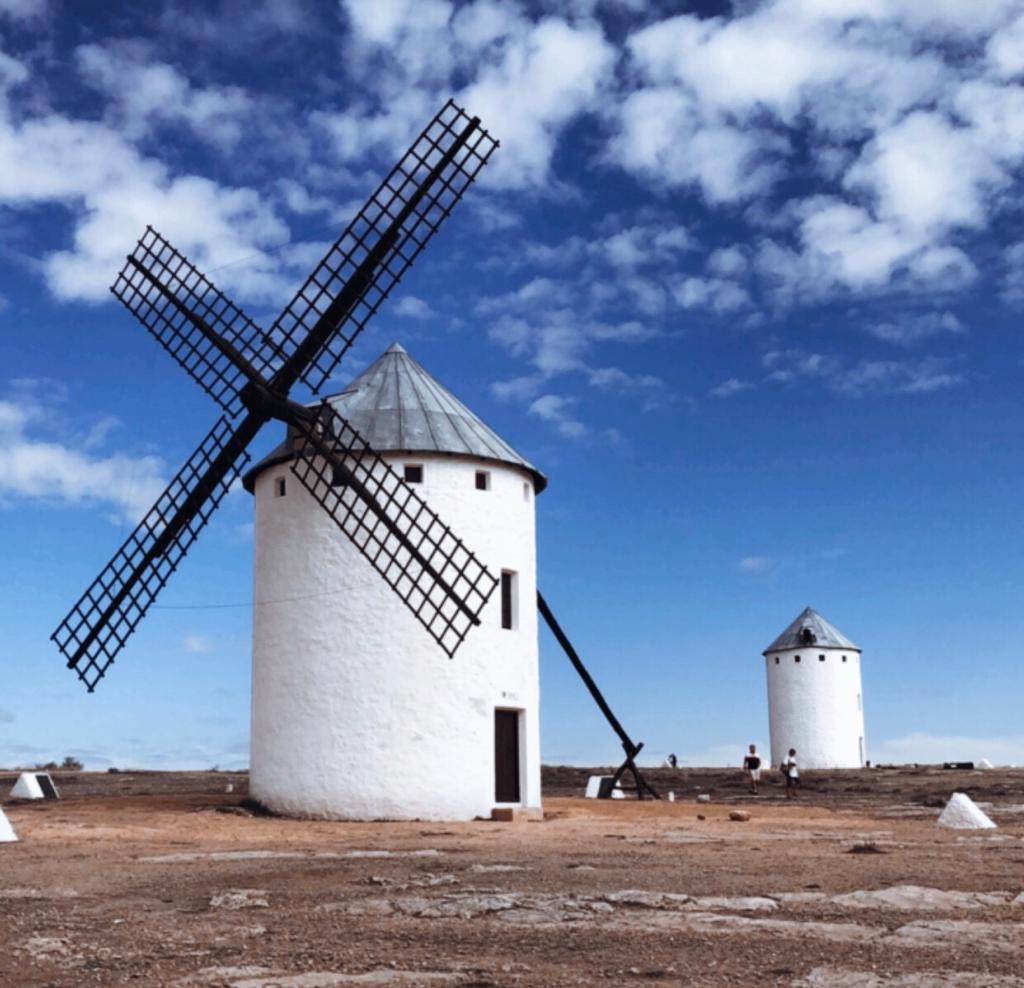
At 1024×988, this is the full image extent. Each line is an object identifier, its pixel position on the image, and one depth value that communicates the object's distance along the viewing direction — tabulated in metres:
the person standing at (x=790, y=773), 31.98
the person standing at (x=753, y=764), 33.44
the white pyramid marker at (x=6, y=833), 16.41
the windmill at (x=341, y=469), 20.38
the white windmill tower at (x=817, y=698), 44.84
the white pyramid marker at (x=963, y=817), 19.17
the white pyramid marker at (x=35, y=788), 27.67
